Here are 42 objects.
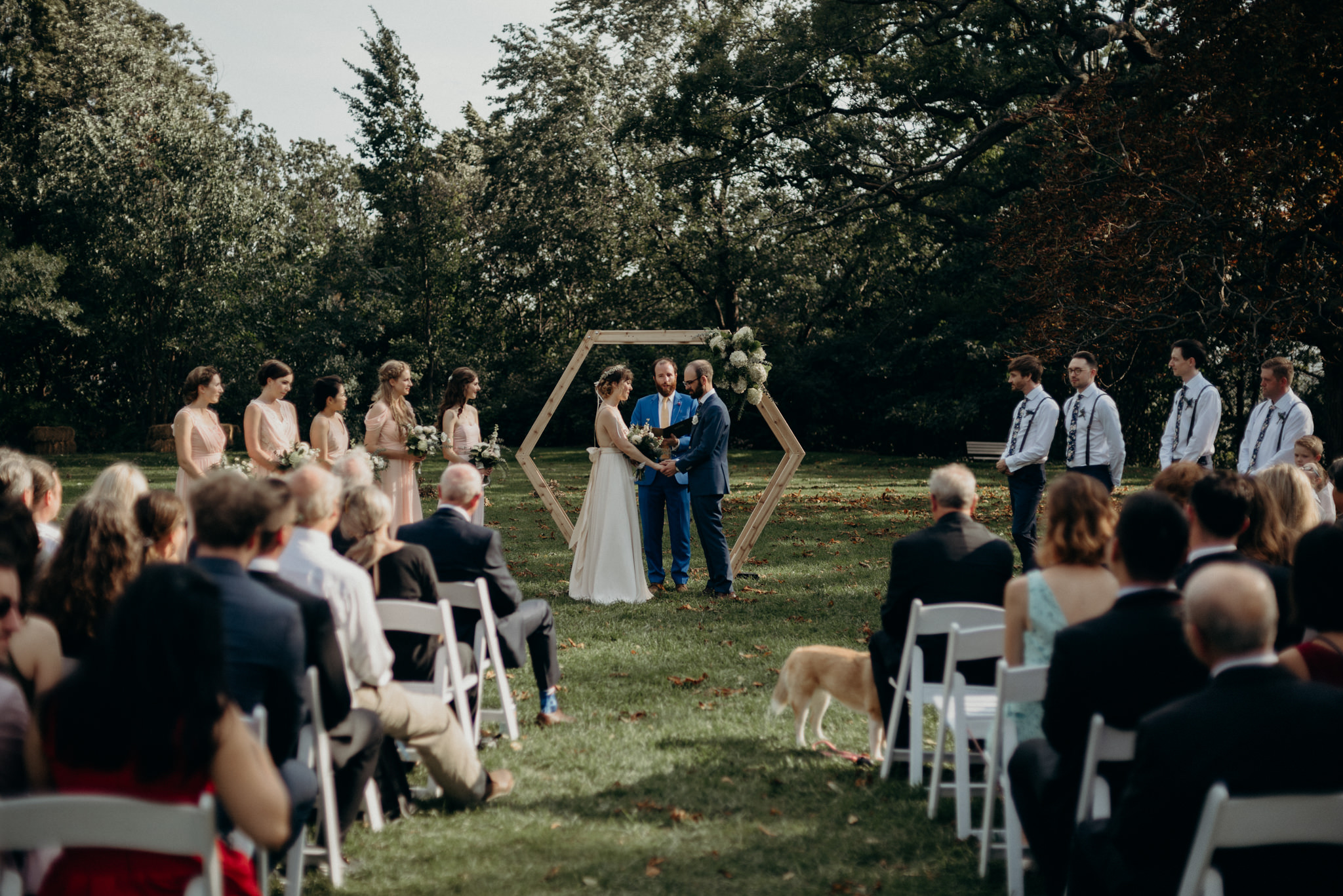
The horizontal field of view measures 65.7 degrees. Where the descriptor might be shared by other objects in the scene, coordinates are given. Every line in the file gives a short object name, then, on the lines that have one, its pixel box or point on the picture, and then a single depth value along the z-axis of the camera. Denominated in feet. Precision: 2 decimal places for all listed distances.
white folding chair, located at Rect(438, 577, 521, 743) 17.67
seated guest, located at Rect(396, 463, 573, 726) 18.78
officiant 34.83
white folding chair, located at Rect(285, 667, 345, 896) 11.76
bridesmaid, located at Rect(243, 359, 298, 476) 27.96
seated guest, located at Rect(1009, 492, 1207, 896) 10.68
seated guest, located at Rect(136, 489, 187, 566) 12.83
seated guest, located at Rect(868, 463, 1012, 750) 16.49
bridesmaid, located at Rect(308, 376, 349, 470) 28.98
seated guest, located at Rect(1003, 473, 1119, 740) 12.67
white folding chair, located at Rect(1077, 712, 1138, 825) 10.28
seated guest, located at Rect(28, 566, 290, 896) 7.93
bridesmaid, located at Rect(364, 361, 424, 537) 30.81
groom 32.86
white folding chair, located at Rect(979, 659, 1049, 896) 11.69
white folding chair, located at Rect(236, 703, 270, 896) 9.89
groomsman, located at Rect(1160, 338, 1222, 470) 28.32
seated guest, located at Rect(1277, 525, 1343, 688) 10.16
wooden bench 53.16
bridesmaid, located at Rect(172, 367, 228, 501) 27.40
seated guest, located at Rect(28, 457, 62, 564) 16.42
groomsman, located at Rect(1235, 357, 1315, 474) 26.66
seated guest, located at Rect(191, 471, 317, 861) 10.50
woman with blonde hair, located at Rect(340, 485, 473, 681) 15.92
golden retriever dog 17.98
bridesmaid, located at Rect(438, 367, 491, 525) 31.96
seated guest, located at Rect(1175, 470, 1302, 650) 13.23
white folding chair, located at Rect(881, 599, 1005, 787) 15.35
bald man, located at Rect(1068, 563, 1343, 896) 8.34
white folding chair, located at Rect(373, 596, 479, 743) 15.26
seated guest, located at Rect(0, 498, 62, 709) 10.27
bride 32.27
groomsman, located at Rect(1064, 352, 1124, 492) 30.42
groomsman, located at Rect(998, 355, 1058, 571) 31.22
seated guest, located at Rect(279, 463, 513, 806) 13.57
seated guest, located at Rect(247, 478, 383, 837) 11.54
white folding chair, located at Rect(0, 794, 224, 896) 7.54
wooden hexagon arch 35.96
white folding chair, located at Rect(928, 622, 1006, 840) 14.01
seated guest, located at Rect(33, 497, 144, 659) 11.18
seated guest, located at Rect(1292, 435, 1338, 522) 23.58
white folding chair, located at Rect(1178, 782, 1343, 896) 7.89
